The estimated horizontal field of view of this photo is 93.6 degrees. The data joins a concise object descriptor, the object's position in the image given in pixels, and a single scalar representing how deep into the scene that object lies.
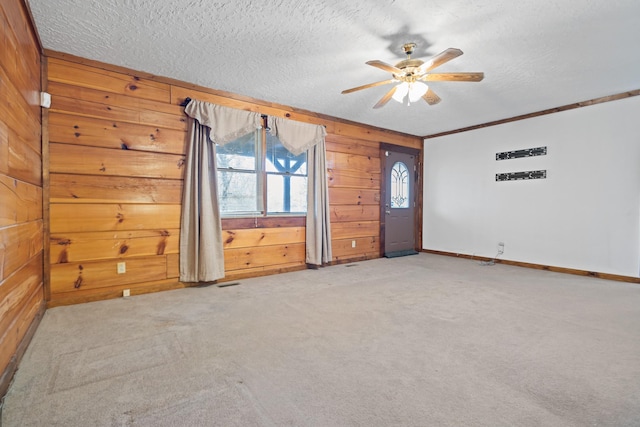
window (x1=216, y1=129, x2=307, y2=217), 3.84
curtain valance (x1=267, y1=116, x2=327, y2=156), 4.09
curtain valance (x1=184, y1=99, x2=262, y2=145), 3.44
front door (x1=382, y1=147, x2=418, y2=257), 5.59
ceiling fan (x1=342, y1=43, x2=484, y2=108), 2.47
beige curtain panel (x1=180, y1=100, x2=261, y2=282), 3.42
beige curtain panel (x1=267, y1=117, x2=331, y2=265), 4.34
